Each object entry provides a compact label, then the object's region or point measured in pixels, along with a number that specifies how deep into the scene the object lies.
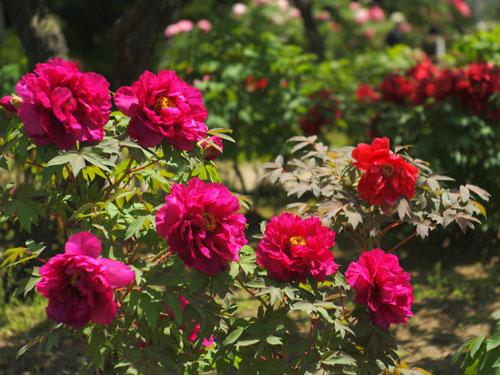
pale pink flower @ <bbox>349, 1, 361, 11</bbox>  11.84
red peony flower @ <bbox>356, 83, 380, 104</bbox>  5.69
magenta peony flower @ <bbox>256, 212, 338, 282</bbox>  2.12
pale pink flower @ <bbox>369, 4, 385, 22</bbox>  12.08
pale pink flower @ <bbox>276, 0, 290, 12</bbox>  9.59
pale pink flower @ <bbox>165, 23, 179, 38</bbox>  7.56
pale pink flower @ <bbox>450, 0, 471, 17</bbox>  13.12
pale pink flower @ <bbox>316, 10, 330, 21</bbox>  11.96
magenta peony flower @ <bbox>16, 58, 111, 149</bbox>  1.97
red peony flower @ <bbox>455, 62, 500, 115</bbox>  4.27
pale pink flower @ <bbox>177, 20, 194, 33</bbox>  7.37
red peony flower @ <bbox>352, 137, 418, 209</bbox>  2.42
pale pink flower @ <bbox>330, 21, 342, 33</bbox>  12.62
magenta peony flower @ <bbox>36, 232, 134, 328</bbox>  1.82
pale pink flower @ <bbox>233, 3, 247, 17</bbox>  8.54
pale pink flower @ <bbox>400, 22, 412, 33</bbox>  13.36
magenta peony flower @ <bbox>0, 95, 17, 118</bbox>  2.22
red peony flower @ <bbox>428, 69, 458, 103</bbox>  4.41
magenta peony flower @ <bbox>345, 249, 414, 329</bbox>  2.21
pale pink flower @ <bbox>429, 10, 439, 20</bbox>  13.56
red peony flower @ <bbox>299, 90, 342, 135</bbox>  5.63
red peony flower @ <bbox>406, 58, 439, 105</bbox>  4.63
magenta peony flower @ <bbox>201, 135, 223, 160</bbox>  2.36
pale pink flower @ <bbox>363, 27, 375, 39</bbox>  12.21
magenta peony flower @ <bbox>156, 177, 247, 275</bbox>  1.91
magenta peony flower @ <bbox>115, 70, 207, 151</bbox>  2.05
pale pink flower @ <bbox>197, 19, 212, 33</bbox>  5.91
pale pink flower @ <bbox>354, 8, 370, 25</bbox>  11.77
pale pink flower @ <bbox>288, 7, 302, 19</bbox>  11.17
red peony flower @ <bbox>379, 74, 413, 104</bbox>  4.89
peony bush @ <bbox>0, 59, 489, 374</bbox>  1.93
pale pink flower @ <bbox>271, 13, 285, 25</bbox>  10.94
